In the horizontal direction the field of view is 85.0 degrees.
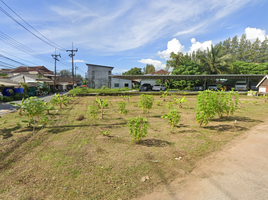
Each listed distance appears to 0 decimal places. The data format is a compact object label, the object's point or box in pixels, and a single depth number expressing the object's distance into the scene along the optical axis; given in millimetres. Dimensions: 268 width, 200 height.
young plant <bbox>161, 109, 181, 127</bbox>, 6373
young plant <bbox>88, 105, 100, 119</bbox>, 7996
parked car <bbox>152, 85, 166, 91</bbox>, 33056
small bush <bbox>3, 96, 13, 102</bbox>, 17823
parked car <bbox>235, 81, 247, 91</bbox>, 33353
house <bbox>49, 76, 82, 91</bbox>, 48844
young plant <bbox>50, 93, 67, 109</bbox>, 11777
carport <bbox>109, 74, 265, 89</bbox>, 30047
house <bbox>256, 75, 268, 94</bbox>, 22384
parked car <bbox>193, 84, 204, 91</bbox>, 35769
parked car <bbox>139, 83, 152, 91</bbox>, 34169
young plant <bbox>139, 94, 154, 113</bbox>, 9789
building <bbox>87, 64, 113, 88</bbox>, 36416
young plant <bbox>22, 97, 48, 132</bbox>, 6200
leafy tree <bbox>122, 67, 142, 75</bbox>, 59500
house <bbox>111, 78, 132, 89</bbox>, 37969
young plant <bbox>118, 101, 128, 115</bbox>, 9249
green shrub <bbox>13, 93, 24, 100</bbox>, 20359
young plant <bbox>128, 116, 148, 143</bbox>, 4852
